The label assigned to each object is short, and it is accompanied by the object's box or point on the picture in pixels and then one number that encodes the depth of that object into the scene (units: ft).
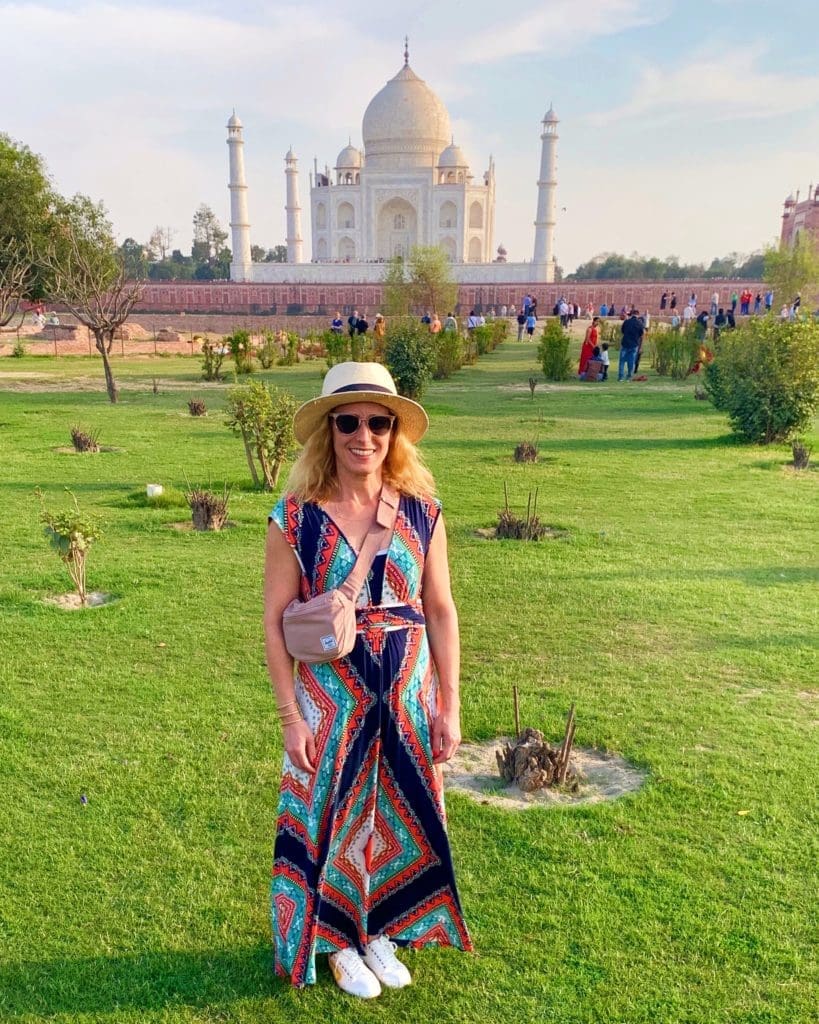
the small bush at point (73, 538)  14.56
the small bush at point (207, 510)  19.33
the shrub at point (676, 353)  54.54
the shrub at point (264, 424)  22.24
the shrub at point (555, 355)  52.65
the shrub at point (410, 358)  41.91
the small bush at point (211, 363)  53.83
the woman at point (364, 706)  5.98
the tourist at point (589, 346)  51.76
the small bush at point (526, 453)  27.61
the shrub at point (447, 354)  54.24
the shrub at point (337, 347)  55.75
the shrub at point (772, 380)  29.53
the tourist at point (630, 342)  50.57
